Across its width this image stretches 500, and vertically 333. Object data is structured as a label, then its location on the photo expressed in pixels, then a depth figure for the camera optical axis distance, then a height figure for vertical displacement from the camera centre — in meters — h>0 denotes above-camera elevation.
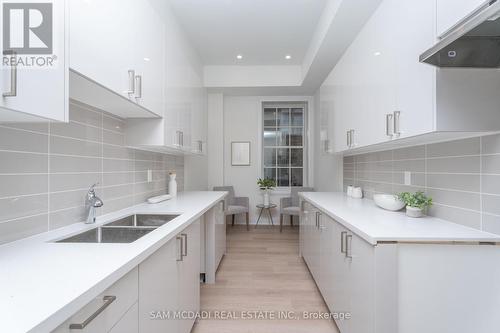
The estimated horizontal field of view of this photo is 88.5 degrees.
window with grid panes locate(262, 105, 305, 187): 5.23 +0.49
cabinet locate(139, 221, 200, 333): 1.06 -0.60
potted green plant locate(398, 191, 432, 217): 1.63 -0.23
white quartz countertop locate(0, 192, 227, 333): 0.58 -0.33
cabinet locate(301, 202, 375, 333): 1.26 -0.66
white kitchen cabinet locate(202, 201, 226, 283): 2.53 -0.78
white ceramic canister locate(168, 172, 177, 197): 2.71 -0.20
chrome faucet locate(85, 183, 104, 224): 1.45 -0.21
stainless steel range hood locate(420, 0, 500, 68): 0.91 +0.49
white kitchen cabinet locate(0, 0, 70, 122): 0.74 +0.26
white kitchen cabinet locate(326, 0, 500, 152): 1.17 +0.43
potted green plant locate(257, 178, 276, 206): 4.78 -0.36
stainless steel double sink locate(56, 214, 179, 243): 1.37 -0.38
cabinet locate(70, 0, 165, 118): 1.08 +0.58
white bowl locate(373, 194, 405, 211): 1.86 -0.26
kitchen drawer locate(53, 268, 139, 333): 0.67 -0.44
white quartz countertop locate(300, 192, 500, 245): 1.18 -0.32
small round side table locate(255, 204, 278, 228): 4.69 -0.76
